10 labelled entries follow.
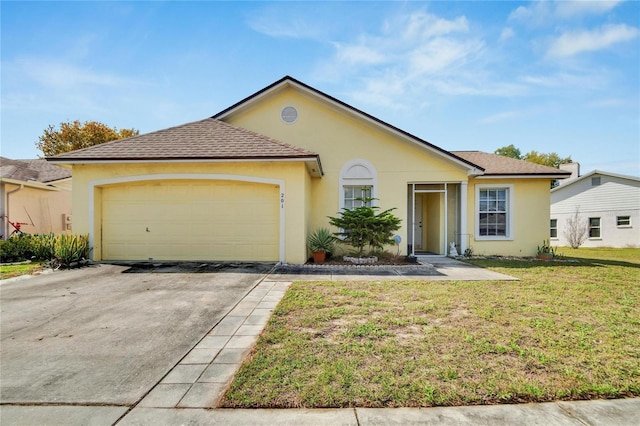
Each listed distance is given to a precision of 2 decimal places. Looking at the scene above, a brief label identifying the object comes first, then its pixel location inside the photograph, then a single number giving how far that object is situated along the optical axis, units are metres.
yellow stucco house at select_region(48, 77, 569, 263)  9.10
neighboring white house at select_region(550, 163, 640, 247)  18.42
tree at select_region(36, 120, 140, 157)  27.83
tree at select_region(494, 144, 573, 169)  39.79
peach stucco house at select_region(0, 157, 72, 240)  12.47
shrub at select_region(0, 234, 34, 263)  9.47
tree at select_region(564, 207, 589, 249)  19.53
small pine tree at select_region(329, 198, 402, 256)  9.22
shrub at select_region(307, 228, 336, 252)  9.73
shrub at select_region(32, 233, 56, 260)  8.65
